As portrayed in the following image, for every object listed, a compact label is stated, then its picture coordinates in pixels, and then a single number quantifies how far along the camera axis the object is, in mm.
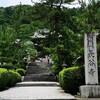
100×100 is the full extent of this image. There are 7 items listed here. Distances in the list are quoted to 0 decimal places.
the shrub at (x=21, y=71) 34562
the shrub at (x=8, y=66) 25541
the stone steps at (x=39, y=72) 32188
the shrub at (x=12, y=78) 22898
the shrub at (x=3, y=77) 18428
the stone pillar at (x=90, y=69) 13609
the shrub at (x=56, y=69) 30828
